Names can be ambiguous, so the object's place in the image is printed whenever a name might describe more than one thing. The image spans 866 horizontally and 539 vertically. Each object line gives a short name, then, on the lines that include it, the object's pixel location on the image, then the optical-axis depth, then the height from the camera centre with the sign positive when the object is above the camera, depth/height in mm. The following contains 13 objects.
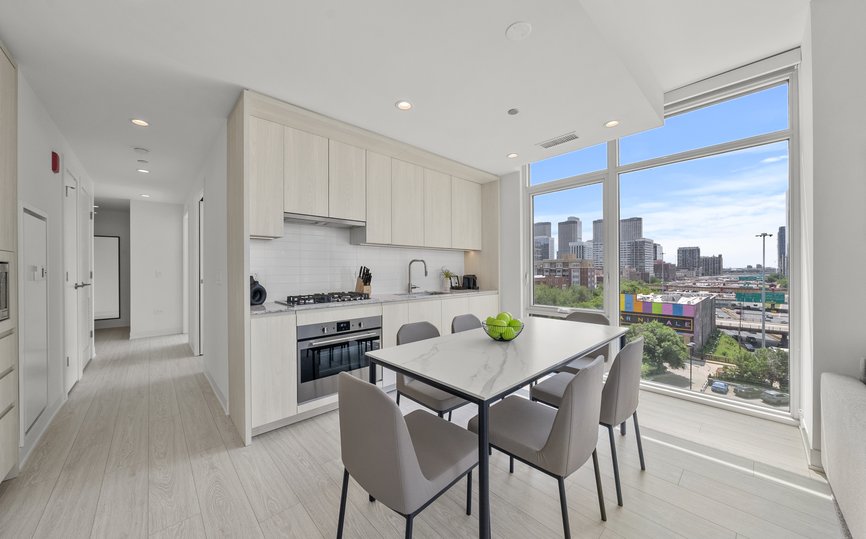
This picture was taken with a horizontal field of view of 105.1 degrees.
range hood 2846 +443
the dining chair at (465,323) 2604 -445
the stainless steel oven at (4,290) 1816 -121
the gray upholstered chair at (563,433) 1302 -754
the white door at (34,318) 2135 -340
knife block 3443 -199
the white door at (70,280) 3166 -116
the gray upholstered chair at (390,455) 1104 -708
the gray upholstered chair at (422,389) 1960 -766
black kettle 2705 -205
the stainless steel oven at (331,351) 2658 -709
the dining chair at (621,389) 1696 -640
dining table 1230 -448
